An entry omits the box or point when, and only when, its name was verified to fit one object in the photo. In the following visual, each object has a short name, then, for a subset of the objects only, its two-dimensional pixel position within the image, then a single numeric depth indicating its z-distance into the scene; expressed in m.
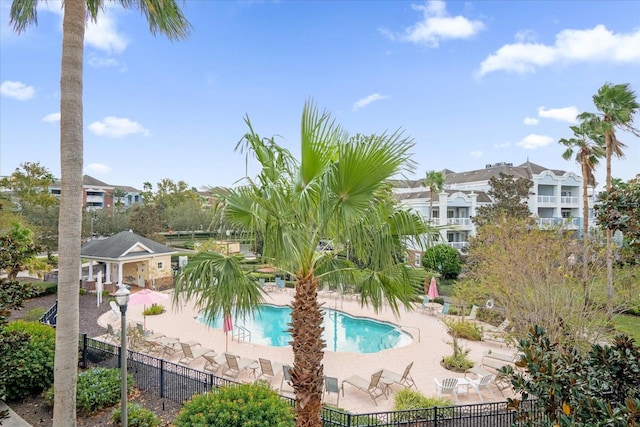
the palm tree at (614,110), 18.55
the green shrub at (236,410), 5.90
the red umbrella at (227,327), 12.72
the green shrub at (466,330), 14.10
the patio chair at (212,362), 12.53
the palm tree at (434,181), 33.72
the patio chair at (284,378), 10.88
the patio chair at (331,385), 10.33
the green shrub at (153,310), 20.48
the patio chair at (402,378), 11.42
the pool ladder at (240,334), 17.03
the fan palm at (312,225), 5.11
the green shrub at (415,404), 8.56
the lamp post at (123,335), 6.62
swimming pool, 17.42
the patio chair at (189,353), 13.30
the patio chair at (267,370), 11.77
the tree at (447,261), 28.59
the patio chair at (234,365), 12.25
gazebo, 24.20
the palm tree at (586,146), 20.28
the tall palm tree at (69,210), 5.89
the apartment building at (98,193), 73.11
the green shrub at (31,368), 8.18
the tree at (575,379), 3.25
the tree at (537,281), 10.41
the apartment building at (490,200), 34.78
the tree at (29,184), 32.19
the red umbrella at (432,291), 20.74
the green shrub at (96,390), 8.00
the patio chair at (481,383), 10.76
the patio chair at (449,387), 10.68
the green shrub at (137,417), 7.44
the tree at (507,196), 28.73
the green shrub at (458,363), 13.10
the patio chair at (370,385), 10.57
